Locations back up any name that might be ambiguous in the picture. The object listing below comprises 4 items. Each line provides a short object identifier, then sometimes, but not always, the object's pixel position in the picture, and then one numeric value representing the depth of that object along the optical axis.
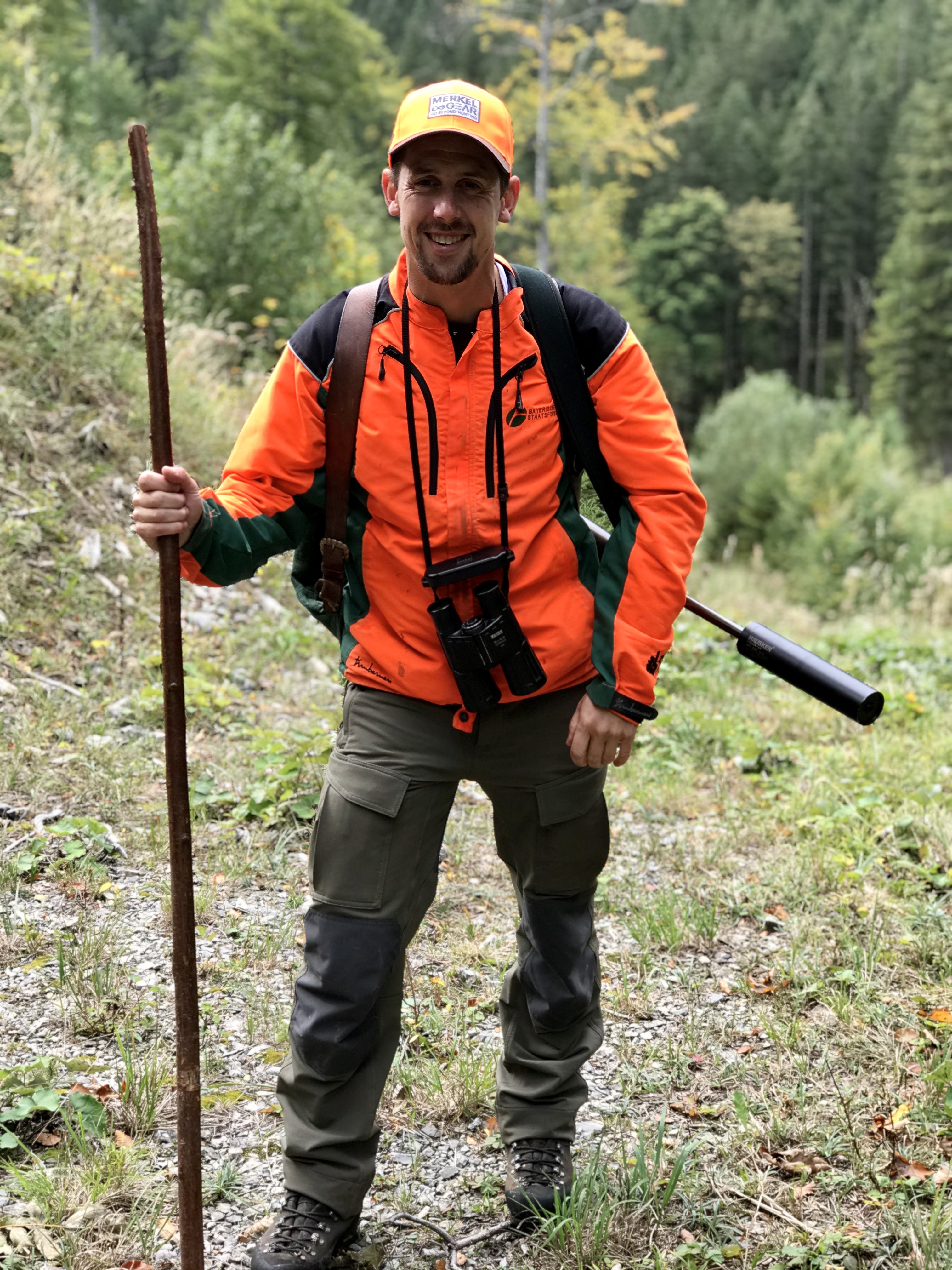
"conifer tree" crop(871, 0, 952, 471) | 43.09
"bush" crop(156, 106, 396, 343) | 11.46
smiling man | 2.31
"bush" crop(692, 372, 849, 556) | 26.02
